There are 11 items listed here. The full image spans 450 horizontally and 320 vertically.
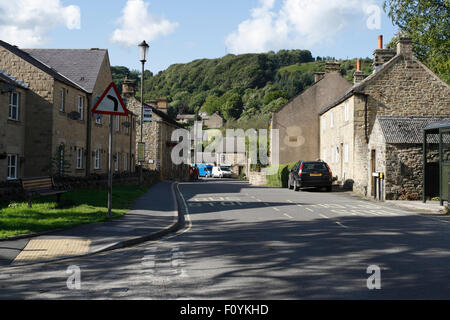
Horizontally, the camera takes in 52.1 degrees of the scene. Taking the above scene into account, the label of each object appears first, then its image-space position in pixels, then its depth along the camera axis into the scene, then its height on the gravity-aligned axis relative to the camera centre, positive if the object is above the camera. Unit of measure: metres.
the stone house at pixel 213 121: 145.24 +16.60
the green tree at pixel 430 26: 35.25 +11.69
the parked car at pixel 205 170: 81.19 +0.33
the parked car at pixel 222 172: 77.00 +0.01
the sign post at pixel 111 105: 12.40 +1.82
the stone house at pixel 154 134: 46.18 +3.87
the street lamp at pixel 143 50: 25.73 +6.80
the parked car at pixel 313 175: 28.11 -0.12
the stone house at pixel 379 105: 24.55 +4.35
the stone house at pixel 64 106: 24.23 +3.63
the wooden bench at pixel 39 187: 13.73 -0.54
